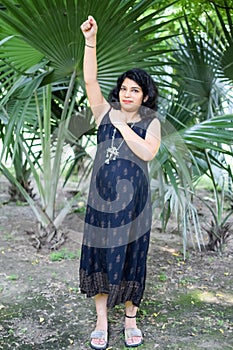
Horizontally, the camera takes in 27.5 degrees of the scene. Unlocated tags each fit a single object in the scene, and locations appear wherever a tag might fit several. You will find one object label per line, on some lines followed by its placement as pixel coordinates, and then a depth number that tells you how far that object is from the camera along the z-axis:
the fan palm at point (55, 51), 2.33
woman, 2.04
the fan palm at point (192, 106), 2.82
